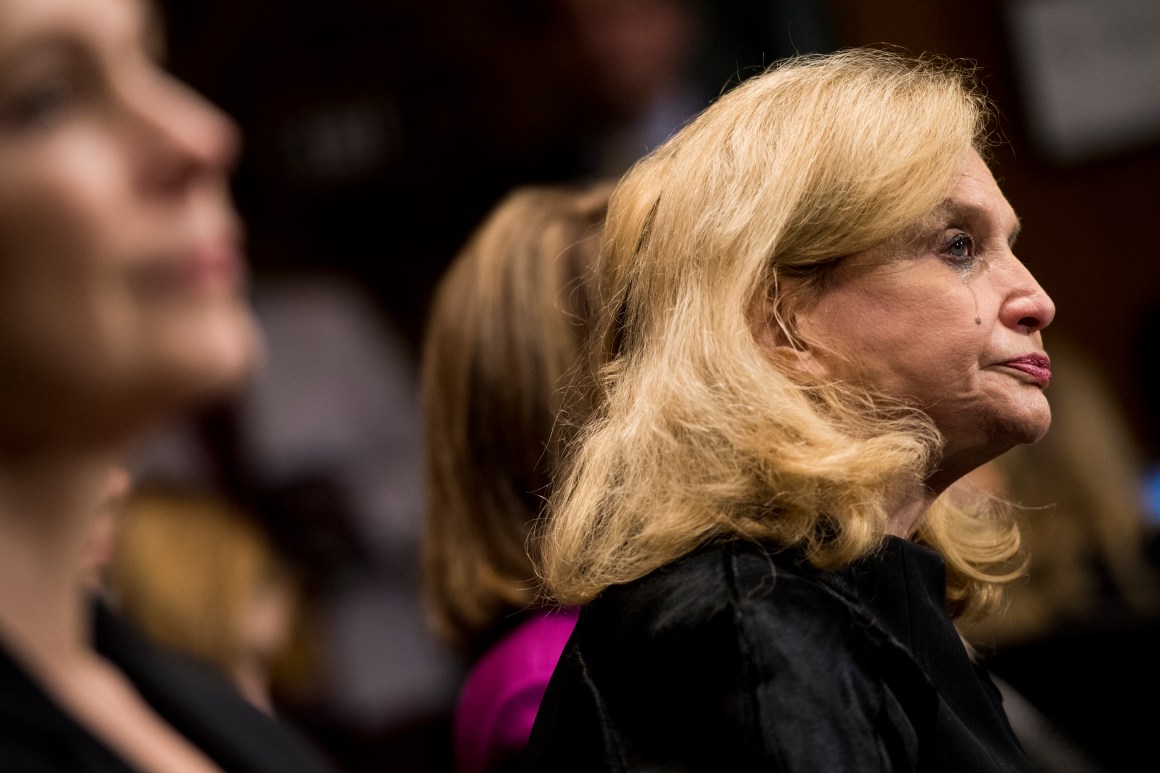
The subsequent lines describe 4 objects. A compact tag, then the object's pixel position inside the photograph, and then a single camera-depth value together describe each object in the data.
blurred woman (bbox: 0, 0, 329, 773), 2.70
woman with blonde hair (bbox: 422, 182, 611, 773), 3.23
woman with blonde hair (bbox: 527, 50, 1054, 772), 2.94
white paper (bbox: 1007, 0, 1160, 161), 5.38
